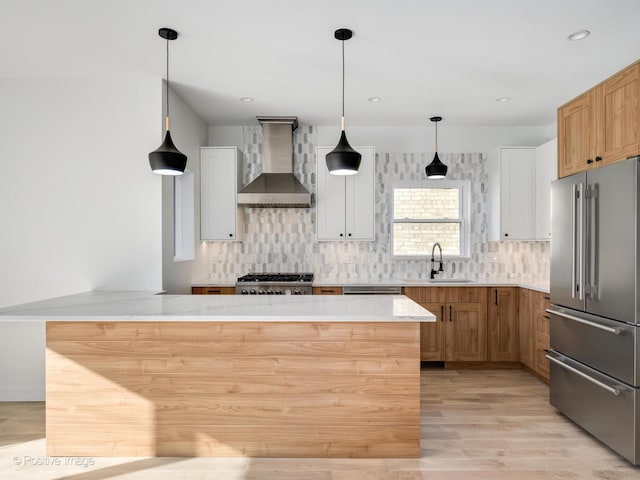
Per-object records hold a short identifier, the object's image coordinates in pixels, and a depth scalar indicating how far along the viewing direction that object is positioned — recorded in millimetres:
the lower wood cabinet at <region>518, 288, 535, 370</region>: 4309
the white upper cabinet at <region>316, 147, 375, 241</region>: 4840
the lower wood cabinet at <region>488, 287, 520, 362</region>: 4566
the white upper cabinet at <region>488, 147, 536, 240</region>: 4770
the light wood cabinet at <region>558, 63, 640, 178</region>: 2553
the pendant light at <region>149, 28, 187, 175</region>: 2828
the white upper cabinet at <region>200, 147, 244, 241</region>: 4770
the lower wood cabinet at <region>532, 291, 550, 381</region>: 4000
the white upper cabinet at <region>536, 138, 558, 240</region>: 4488
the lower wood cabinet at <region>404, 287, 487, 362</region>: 4566
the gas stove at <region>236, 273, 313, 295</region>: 4430
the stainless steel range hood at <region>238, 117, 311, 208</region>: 4660
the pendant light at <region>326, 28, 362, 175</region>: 2875
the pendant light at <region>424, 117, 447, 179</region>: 4598
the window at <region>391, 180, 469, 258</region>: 5168
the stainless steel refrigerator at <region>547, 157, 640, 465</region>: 2459
